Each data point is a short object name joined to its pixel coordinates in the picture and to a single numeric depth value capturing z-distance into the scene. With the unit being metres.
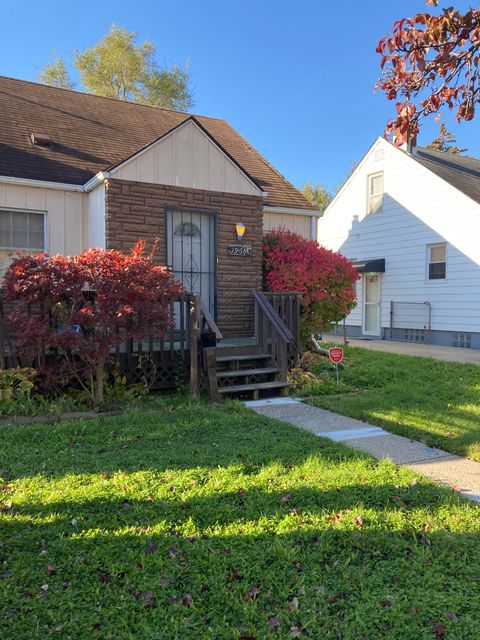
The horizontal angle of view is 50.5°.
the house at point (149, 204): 8.72
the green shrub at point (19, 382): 6.08
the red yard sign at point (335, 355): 7.58
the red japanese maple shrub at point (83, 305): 5.94
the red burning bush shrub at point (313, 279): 9.40
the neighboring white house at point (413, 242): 15.11
